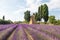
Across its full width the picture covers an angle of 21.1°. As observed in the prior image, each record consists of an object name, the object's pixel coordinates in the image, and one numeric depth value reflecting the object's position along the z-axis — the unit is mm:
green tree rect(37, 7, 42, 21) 89588
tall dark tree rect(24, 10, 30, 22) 68300
